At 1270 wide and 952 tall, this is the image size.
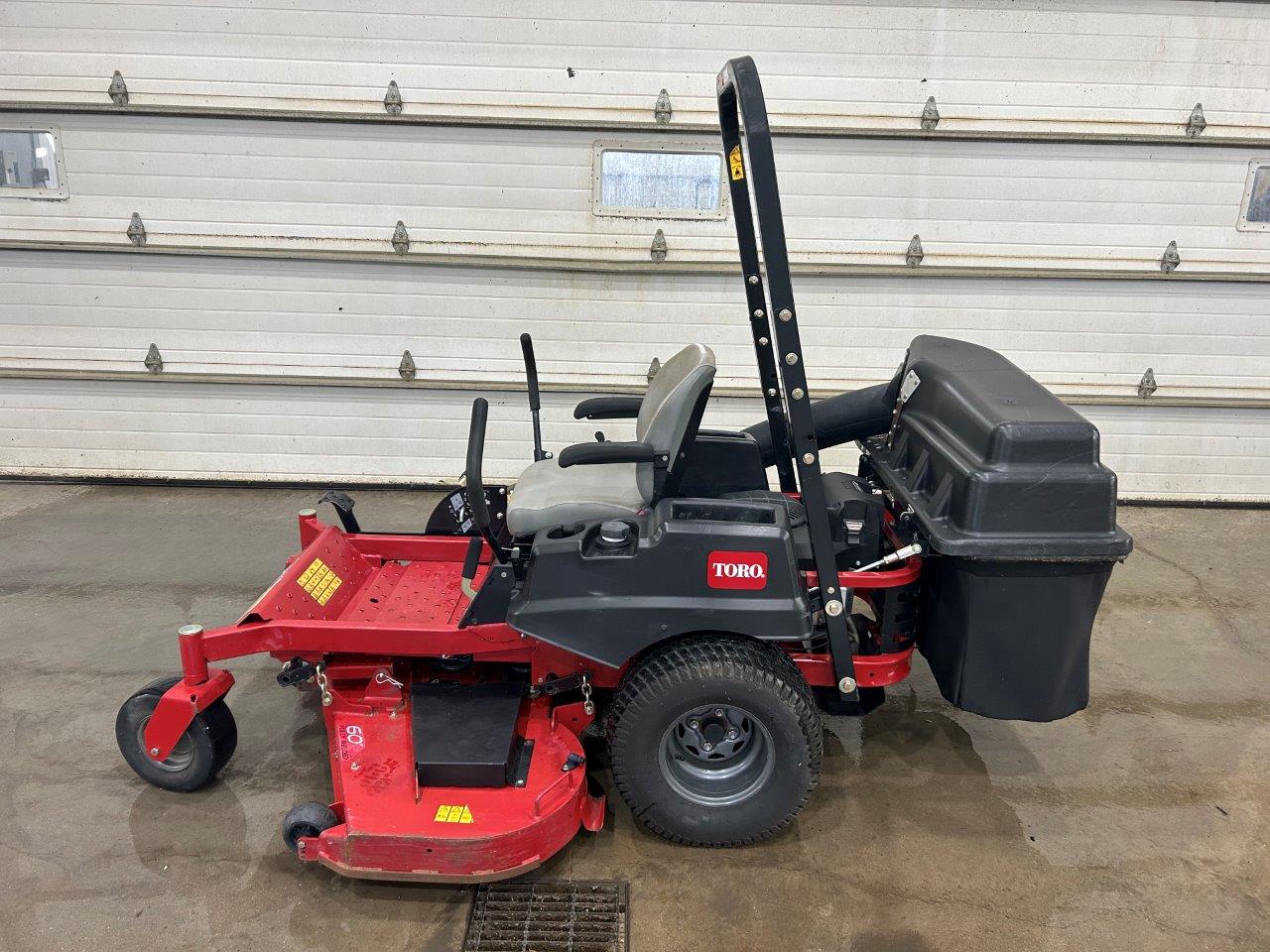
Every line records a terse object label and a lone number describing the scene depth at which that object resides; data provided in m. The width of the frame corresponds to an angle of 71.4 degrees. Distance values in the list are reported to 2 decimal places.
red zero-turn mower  2.29
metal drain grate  2.23
